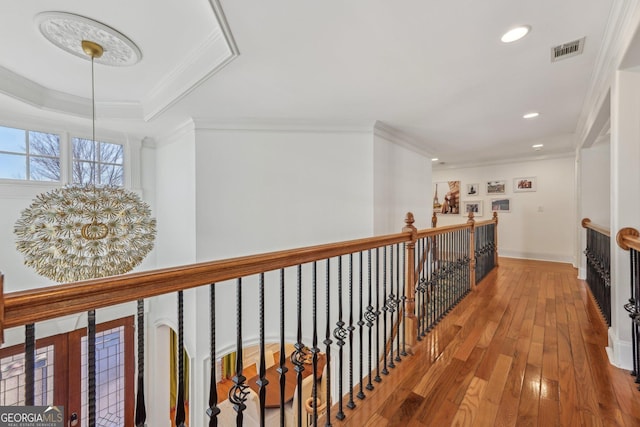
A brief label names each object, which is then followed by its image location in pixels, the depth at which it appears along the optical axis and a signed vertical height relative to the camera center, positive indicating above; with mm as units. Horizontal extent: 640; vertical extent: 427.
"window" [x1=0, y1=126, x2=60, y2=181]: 3414 +736
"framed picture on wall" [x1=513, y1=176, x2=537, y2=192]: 5941 +551
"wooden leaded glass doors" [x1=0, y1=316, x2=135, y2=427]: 3371 -2134
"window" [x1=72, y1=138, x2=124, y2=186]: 3971 +737
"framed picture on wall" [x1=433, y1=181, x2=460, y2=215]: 7062 +317
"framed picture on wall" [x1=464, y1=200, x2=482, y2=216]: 6680 +84
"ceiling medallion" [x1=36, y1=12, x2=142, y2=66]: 1878 +1287
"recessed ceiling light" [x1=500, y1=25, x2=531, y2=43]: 1850 +1198
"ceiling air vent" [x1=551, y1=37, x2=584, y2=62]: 2015 +1191
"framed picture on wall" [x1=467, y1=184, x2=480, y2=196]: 6699 +487
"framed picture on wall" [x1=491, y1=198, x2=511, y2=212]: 6270 +101
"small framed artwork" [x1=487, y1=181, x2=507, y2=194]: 6341 +521
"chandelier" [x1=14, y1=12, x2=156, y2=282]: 1996 -74
